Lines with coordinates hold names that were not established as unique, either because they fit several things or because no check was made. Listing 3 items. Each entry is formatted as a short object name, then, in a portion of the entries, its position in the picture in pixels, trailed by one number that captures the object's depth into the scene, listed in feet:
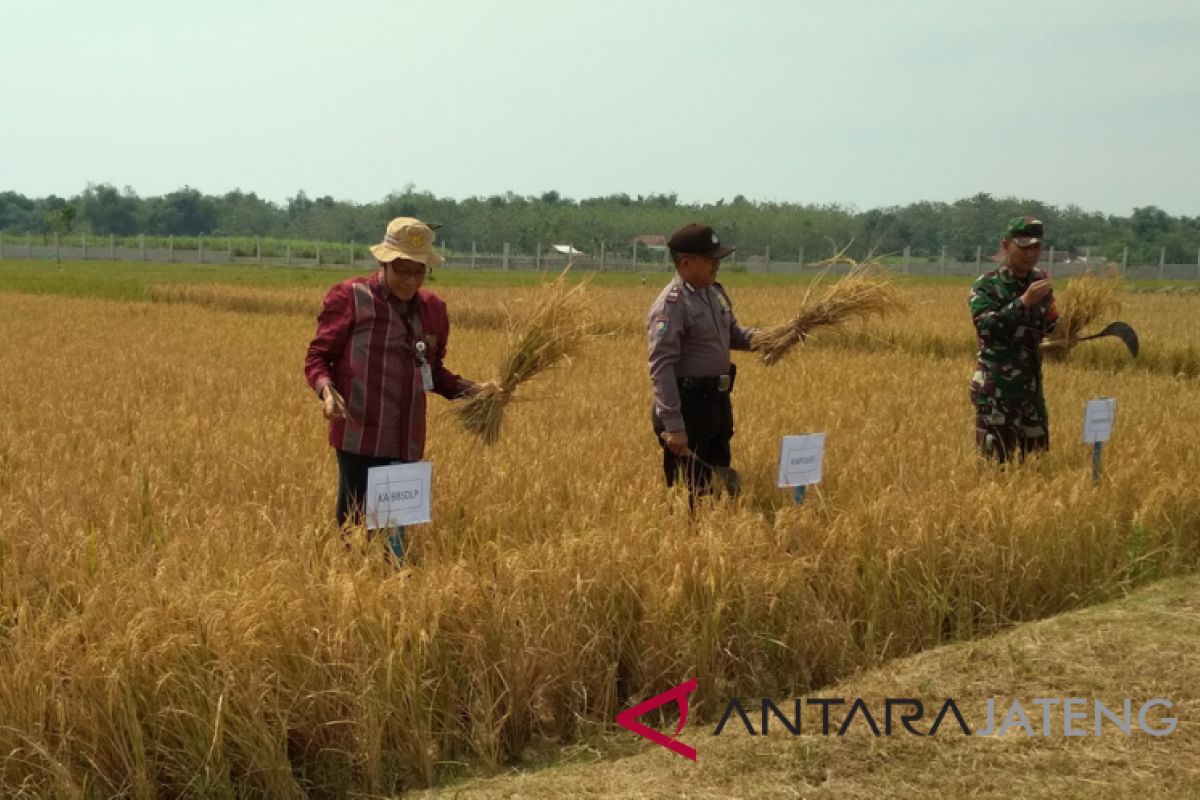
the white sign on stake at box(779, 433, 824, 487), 17.52
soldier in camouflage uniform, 19.84
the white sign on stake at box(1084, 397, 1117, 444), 21.13
